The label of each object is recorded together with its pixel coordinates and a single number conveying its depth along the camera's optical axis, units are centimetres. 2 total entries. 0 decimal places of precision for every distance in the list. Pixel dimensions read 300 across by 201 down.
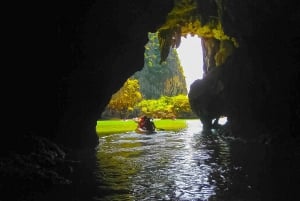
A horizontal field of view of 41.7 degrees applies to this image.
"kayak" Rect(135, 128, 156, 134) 3766
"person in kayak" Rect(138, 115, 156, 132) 3822
